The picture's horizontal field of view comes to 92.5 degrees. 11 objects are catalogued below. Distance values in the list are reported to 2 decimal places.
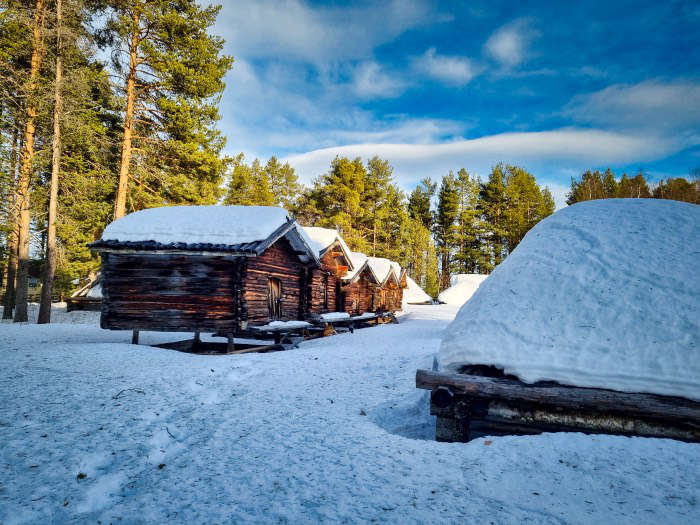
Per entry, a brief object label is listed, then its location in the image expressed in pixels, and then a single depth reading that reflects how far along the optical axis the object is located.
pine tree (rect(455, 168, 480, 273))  49.81
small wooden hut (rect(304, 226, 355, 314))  17.86
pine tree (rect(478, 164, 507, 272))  49.44
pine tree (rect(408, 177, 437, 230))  55.78
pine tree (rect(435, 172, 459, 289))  51.34
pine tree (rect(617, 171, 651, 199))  37.94
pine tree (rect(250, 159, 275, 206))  40.88
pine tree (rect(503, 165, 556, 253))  45.84
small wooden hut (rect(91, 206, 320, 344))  10.93
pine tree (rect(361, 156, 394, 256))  43.16
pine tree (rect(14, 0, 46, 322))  15.55
